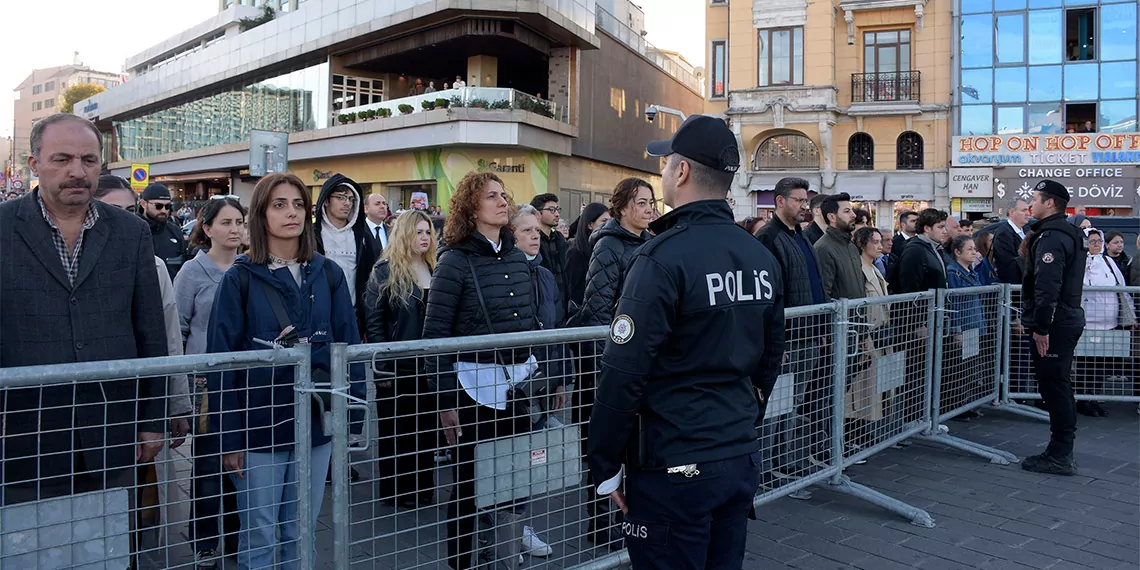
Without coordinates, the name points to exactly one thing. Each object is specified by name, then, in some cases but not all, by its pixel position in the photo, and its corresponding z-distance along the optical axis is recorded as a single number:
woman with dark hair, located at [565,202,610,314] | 7.40
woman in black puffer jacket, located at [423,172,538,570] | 4.12
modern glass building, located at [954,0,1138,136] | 27.34
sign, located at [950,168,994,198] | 27.98
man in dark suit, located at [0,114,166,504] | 2.57
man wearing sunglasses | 7.19
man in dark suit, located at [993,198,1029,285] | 9.25
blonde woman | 3.10
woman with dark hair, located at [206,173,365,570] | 2.81
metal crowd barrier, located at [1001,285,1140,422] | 8.20
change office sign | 26.17
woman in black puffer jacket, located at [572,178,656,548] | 3.77
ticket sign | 26.86
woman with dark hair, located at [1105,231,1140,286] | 10.33
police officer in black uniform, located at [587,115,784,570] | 2.52
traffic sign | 25.16
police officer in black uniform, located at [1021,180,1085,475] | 6.27
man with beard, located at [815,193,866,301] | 6.85
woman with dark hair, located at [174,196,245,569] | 2.90
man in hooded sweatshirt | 5.93
